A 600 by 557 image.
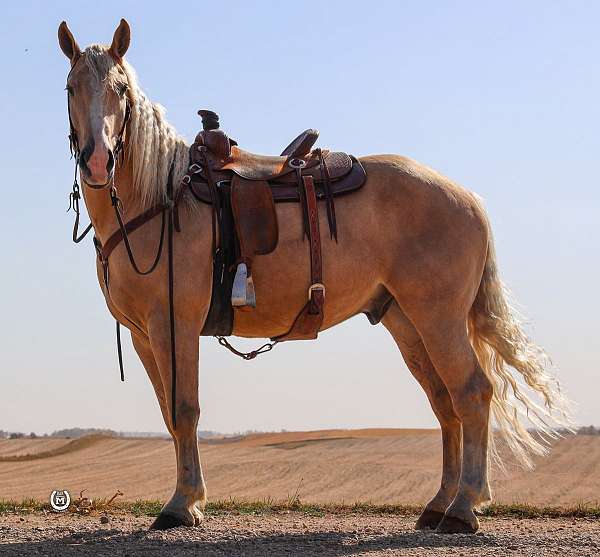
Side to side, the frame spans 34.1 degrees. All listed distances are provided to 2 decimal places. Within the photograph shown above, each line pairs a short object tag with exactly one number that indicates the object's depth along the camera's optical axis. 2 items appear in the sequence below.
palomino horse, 7.14
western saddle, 7.43
